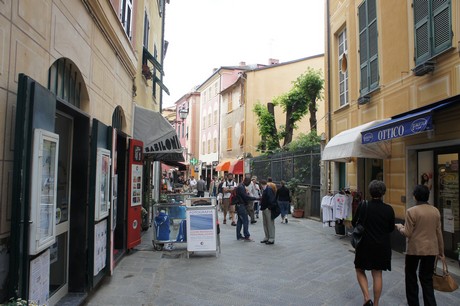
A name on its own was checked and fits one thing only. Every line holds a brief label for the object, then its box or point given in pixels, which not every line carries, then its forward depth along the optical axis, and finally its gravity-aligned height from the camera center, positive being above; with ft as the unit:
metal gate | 49.70 +1.53
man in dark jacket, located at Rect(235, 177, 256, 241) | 32.50 -2.63
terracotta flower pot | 50.65 -4.31
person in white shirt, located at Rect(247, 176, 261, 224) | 40.88 -1.58
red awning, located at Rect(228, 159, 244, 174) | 94.02 +3.13
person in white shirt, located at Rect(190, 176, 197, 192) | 77.41 -1.15
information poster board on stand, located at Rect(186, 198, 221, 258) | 25.88 -3.38
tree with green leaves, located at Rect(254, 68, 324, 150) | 70.03 +13.99
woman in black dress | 15.15 -2.41
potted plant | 50.75 -2.28
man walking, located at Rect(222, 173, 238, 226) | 43.76 -2.53
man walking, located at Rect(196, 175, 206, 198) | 59.82 -1.18
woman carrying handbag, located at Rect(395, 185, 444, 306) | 14.80 -2.36
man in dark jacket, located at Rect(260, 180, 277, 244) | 30.81 -2.51
